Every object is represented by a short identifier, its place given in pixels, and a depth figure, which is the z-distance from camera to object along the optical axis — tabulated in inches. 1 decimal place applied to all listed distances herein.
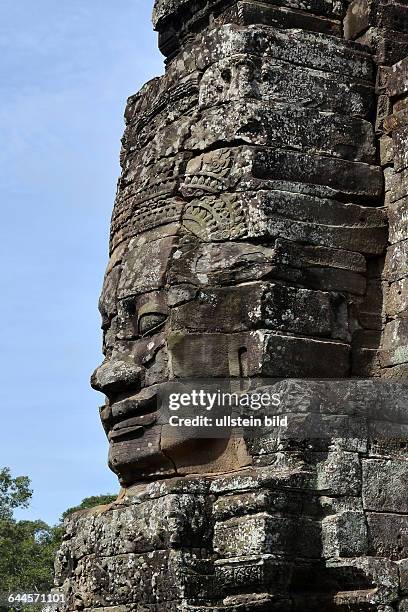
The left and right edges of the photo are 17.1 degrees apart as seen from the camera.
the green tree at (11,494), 1321.4
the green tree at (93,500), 1143.6
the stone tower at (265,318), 336.2
